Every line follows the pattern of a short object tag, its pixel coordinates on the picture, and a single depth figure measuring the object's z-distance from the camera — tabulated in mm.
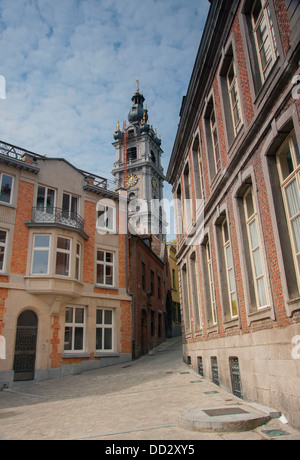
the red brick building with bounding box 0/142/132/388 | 16344
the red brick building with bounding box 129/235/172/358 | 21766
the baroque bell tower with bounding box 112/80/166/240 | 74812
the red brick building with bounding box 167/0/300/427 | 6125
